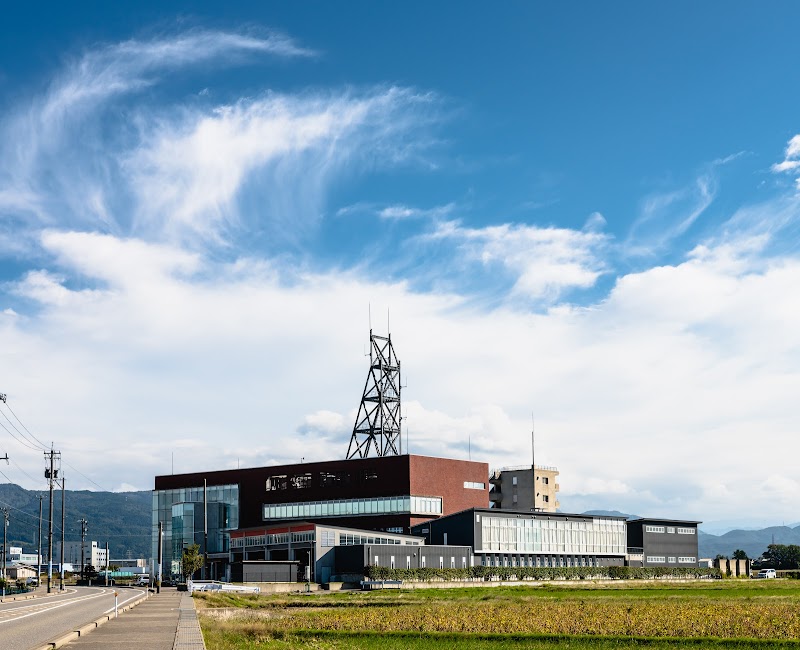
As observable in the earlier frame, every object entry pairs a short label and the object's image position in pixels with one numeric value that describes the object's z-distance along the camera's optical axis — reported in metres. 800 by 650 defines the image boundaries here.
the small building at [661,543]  138.88
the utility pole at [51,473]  120.00
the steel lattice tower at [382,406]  147.62
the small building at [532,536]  120.19
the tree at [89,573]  143.50
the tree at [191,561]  124.91
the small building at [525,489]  170.38
